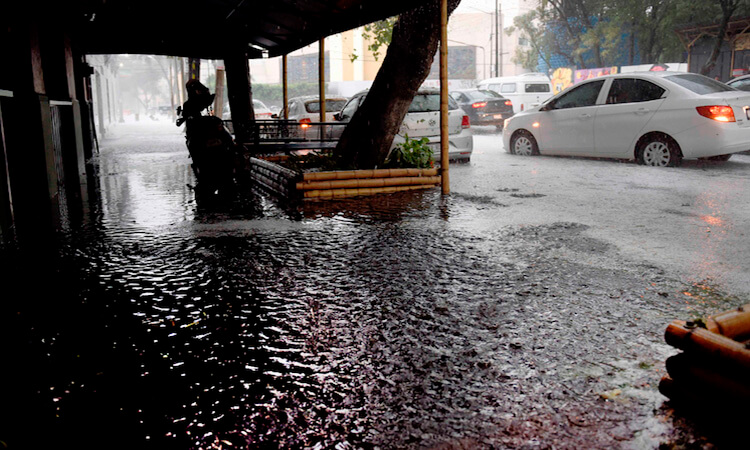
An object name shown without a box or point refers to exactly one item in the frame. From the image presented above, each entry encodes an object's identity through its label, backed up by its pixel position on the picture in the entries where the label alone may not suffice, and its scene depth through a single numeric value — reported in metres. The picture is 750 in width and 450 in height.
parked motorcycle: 9.30
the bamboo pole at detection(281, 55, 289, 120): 14.54
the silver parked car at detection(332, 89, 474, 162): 12.09
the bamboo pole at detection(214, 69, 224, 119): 26.59
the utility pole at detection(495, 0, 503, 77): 44.75
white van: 28.02
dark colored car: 25.03
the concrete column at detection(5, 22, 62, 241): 7.64
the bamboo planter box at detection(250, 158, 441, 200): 8.51
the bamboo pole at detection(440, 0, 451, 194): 8.13
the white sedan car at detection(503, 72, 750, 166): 10.65
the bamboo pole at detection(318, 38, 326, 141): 12.31
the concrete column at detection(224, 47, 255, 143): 14.52
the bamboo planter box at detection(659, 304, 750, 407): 2.30
